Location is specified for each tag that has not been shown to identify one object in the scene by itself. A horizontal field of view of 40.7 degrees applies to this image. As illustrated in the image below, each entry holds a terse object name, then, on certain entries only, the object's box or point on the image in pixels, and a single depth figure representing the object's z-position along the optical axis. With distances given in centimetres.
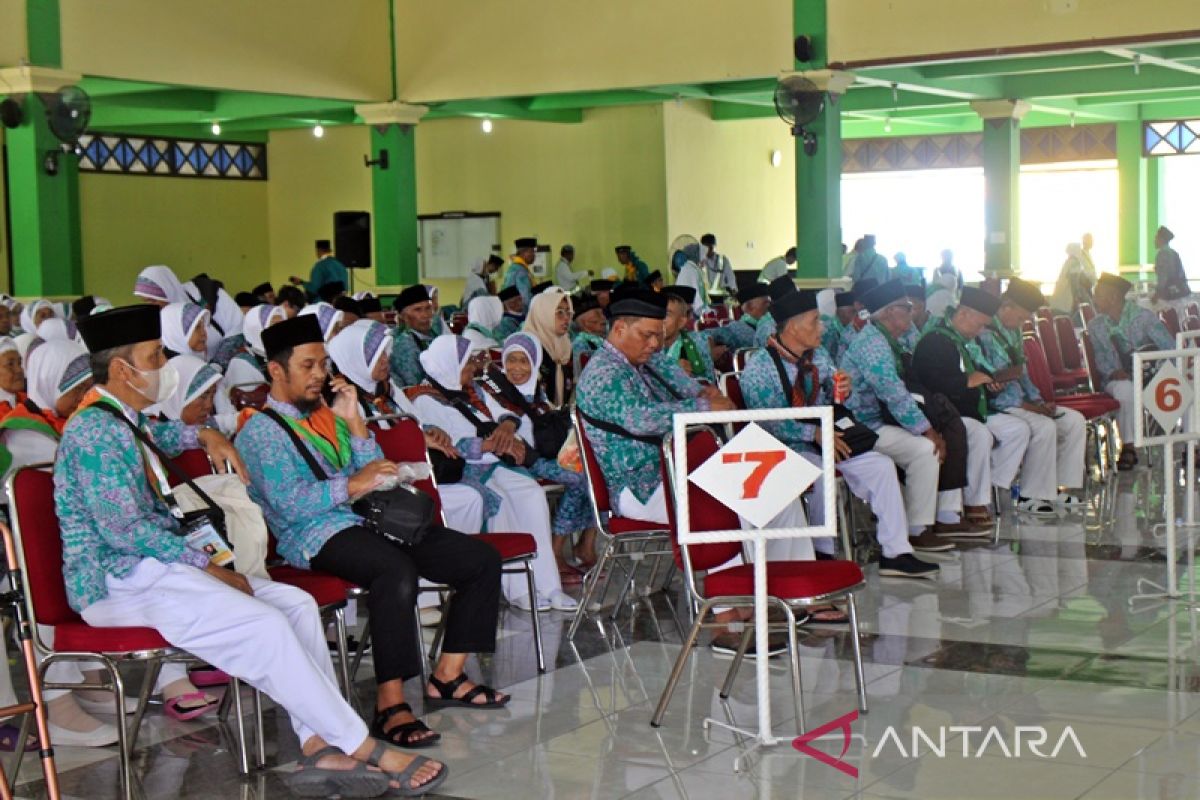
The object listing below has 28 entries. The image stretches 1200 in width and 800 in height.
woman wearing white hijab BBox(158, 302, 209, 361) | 713
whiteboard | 2078
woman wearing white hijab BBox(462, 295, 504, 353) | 1027
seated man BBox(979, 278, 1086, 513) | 831
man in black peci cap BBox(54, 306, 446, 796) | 407
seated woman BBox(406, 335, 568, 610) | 638
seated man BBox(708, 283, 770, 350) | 998
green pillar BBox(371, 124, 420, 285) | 1492
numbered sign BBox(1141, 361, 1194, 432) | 590
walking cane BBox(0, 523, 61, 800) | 332
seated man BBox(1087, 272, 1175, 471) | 995
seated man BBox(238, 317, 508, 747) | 460
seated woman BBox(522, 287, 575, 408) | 892
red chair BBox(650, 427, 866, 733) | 447
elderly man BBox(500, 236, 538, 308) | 1456
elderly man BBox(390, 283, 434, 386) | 796
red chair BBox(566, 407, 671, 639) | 572
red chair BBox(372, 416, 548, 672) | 525
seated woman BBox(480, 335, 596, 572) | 666
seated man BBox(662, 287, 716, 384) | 889
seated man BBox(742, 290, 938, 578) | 634
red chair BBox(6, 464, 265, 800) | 405
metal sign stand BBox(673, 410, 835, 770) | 425
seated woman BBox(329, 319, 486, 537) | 578
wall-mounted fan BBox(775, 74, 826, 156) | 1216
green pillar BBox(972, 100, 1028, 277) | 1942
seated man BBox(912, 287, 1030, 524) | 780
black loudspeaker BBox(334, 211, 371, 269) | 1833
